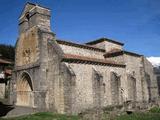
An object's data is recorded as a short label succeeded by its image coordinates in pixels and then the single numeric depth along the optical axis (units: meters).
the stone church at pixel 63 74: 18.83
